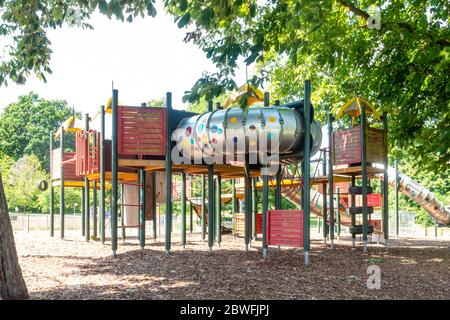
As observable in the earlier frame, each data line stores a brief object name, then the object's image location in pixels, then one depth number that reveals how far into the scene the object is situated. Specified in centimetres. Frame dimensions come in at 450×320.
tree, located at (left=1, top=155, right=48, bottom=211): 4319
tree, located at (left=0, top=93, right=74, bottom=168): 6575
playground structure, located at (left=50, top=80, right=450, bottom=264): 1098
